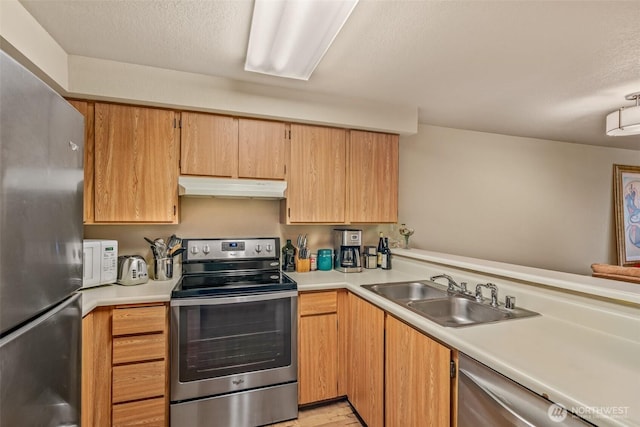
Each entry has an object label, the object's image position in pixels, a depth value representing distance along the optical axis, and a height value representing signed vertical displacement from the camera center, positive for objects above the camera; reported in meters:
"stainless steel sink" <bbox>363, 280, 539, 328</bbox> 1.52 -0.53
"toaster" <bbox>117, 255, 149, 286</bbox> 2.02 -0.39
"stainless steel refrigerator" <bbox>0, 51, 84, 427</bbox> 0.66 -0.10
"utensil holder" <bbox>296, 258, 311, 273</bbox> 2.60 -0.44
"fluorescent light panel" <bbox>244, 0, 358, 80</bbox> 1.28 +0.90
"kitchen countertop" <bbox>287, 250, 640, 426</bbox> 0.83 -0.49
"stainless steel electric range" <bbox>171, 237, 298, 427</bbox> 1.80 -0.88
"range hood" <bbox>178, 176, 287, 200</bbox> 2.10 +0.20
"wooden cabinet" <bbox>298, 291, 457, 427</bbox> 1.31 -0.84
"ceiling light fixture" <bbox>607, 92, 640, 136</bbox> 2.30 +0.77
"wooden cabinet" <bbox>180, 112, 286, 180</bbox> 2.16 +0.51
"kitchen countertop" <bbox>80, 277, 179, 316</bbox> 1.66 -0.48
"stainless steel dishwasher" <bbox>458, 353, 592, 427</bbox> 0.87 -0.61
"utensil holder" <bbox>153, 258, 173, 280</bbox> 2.17 -0.39
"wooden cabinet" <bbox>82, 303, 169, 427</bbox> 1.67 -0.88
